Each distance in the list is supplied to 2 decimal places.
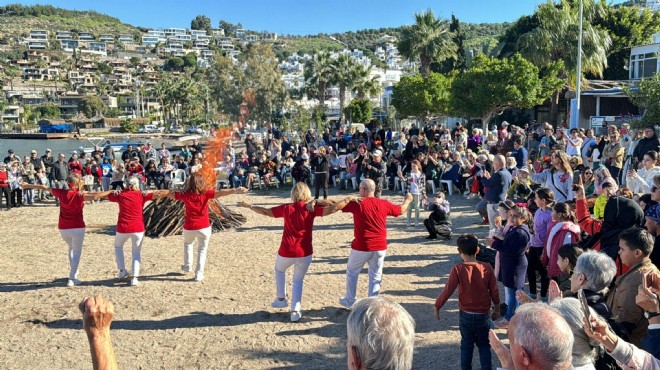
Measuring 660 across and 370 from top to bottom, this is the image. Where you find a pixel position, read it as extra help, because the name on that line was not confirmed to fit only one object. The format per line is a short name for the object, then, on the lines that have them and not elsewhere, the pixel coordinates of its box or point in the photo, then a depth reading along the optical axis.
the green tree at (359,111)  44.69
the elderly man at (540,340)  2.32
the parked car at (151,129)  89.44
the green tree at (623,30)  35.94
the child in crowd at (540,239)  6.96
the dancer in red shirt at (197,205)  8.55
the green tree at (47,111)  105.56
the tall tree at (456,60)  50.12
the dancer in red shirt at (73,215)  8.48
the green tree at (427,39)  34.94
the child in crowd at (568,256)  5.25
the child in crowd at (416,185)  12.27
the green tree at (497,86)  23.36
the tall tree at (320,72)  50.91
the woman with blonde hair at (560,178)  9.46
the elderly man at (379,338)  2.36
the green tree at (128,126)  92.57
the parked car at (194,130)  84.68
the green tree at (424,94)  31.42
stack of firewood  12.63
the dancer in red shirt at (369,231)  6.90
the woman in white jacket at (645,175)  8.93
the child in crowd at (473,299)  4.93
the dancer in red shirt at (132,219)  8.52
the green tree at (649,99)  16.33
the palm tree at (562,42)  26.53
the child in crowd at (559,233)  6.26
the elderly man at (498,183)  10.22
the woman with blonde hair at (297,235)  6.83
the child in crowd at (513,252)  6.21
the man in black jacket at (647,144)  11.13
